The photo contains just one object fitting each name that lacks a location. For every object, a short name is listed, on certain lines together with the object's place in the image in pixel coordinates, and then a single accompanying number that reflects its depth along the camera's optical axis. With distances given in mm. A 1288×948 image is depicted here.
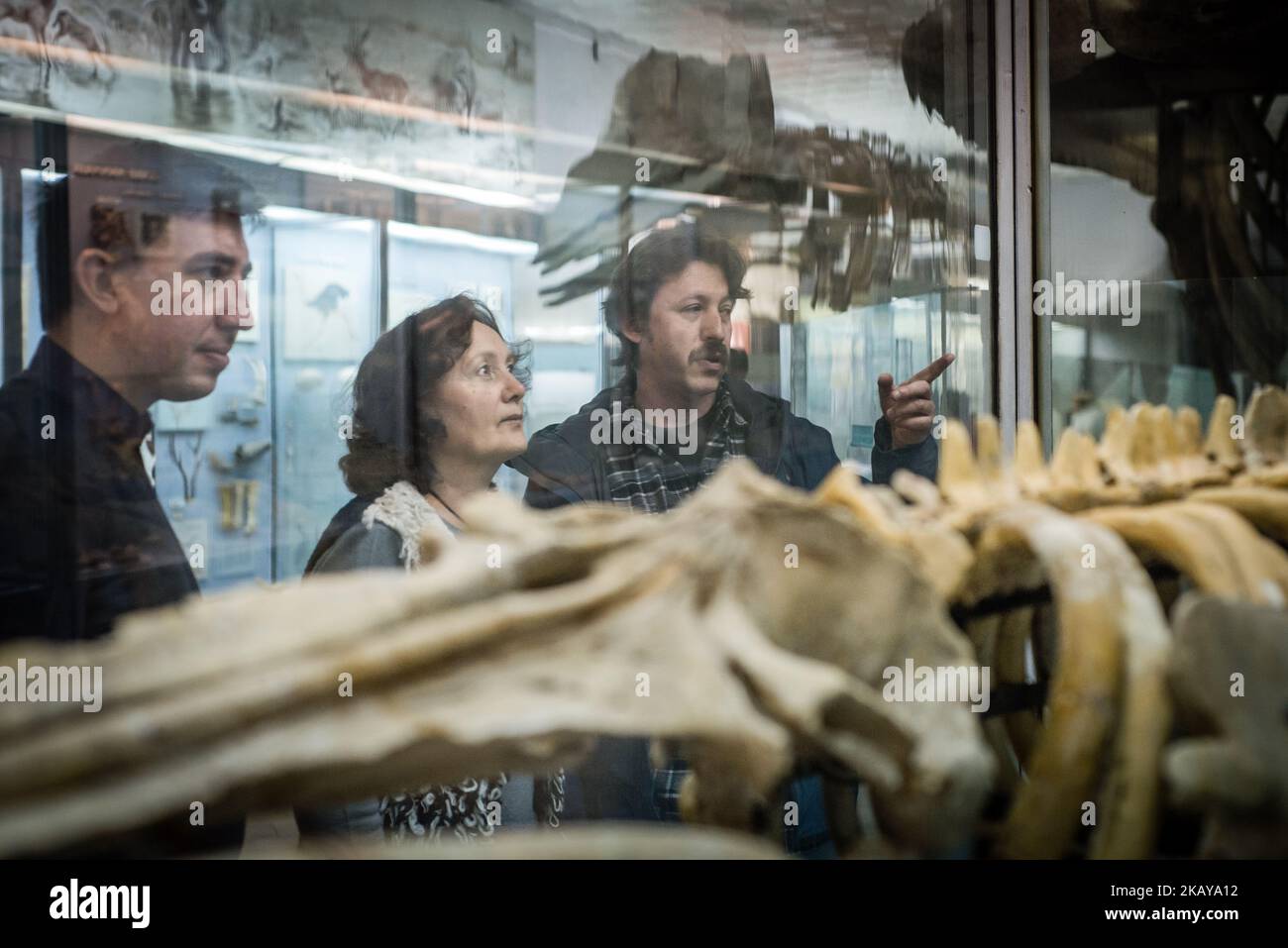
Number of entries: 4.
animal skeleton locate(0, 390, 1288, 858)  618
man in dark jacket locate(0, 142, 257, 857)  1451
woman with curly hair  1643
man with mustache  1822
